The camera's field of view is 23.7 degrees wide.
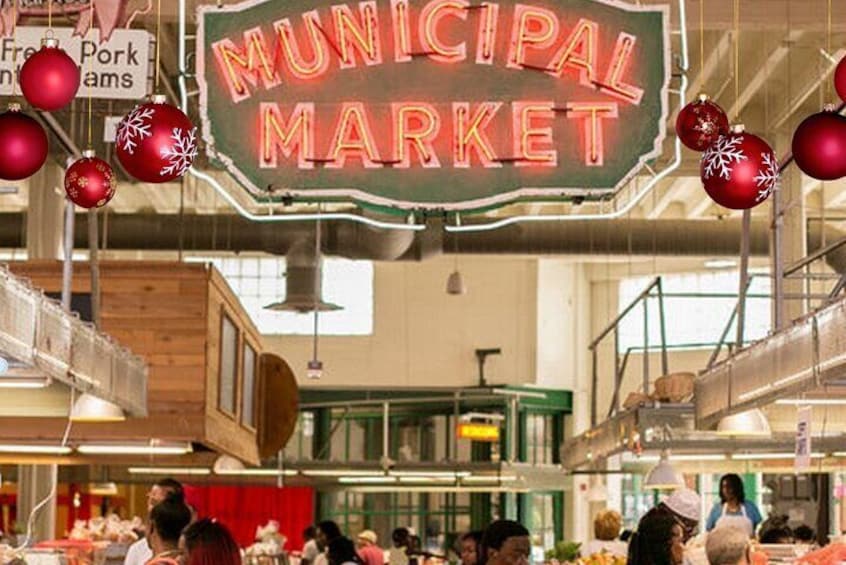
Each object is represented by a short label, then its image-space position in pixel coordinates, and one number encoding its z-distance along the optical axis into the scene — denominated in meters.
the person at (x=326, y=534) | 14.48
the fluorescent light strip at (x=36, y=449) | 13.43
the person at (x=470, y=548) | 10.80
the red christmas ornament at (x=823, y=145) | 6.46
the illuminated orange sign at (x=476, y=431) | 26.84
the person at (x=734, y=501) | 12.27
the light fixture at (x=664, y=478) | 13.52
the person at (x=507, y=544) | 6.26
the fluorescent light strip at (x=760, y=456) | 13.77
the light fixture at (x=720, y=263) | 28.48
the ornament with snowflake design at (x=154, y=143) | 6.90
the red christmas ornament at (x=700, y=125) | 7.53
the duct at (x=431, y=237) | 21.41
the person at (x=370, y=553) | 18.47
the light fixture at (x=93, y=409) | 10.52
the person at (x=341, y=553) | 12.47
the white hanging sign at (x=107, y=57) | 8.95
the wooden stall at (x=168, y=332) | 13.06
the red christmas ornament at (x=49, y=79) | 6.52
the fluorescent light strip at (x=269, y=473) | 24.55
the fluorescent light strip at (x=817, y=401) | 10.25
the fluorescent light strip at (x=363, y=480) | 27.11
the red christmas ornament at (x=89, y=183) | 7.68
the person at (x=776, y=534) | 12.30
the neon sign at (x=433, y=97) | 7.77
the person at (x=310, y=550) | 20.55
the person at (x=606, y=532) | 13.32
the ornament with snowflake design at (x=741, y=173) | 6.81
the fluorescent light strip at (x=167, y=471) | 19.92
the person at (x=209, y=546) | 5.11
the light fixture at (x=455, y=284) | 25.91
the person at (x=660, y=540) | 6.11
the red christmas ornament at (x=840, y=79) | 6.58
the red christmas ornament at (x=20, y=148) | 6.70
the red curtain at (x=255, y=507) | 29.95
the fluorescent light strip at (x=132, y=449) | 13.48
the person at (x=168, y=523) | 6.80
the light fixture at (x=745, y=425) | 11.36
